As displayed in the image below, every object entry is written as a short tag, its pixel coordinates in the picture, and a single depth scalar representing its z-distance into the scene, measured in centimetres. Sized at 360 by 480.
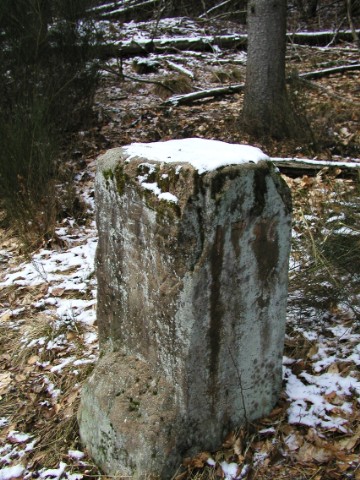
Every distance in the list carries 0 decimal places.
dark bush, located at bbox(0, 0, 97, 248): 450
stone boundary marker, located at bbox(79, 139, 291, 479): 180
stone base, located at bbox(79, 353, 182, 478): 202
